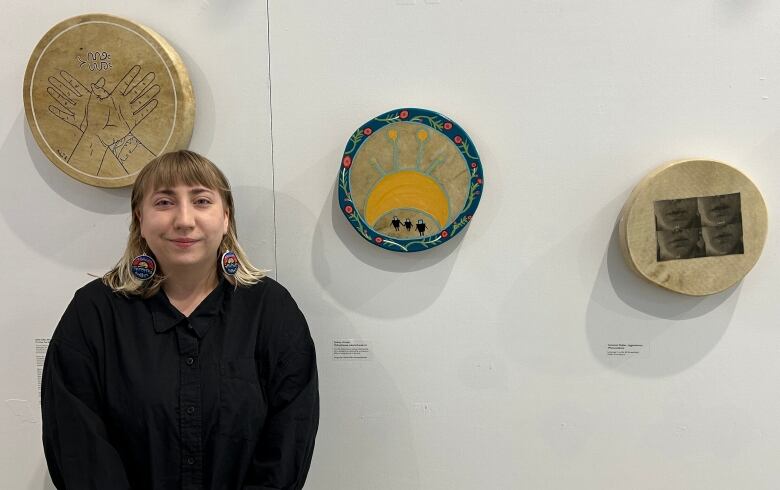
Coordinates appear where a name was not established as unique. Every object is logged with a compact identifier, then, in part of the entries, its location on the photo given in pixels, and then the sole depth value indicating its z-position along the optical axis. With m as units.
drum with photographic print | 1.37
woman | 1.22
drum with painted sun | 1.40
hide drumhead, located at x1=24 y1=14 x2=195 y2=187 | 1.40
